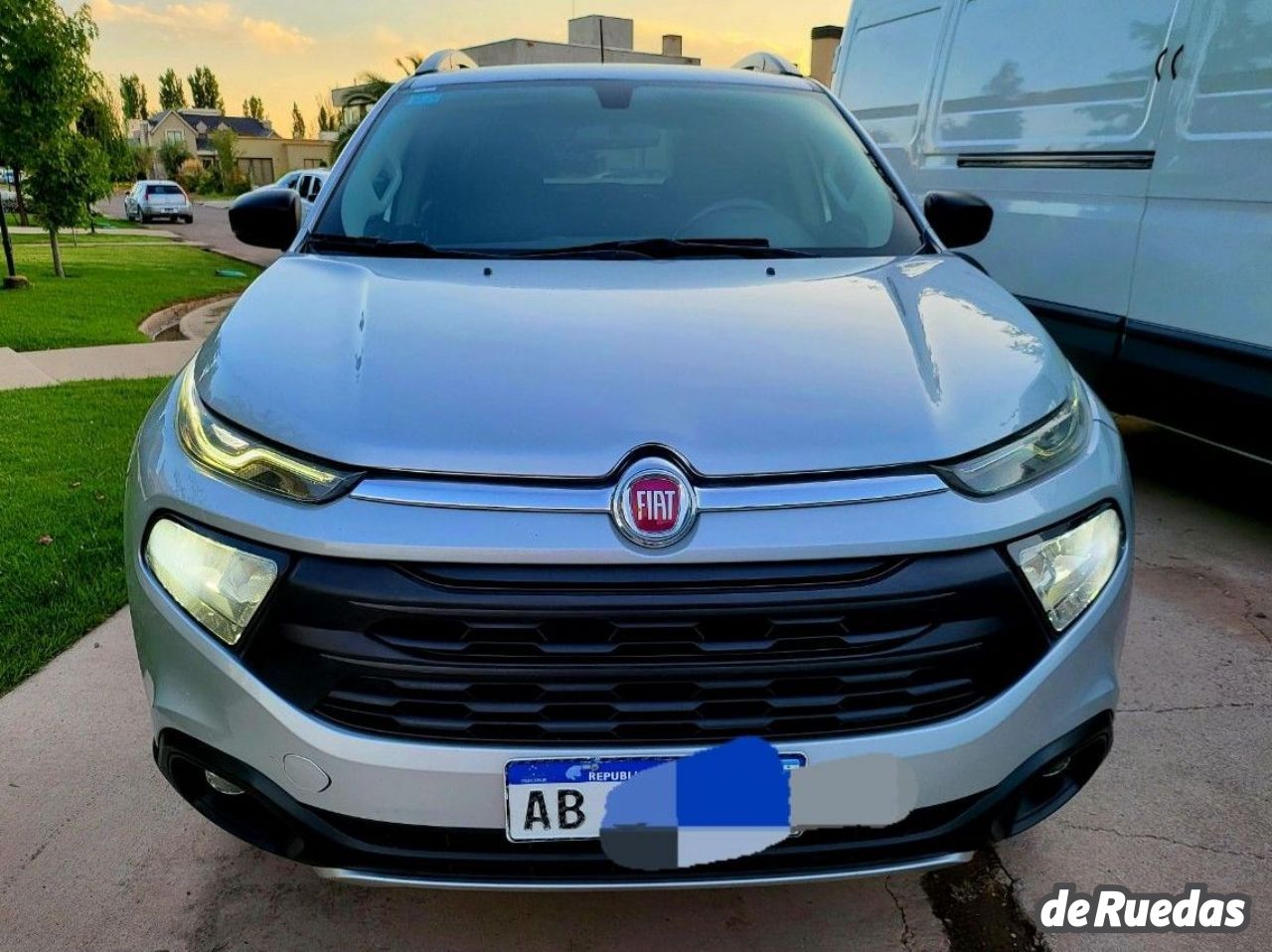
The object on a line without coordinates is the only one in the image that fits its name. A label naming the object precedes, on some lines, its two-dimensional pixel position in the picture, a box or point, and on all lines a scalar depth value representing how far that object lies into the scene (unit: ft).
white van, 10.69
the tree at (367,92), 89.97
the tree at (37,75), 35.78
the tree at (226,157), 199.00
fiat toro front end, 4.49
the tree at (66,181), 39.01
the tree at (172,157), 223.92
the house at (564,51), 75.60
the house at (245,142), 218.18
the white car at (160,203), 113.91
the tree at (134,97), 321.32
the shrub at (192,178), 214.69
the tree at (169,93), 322.55
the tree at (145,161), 217.23
